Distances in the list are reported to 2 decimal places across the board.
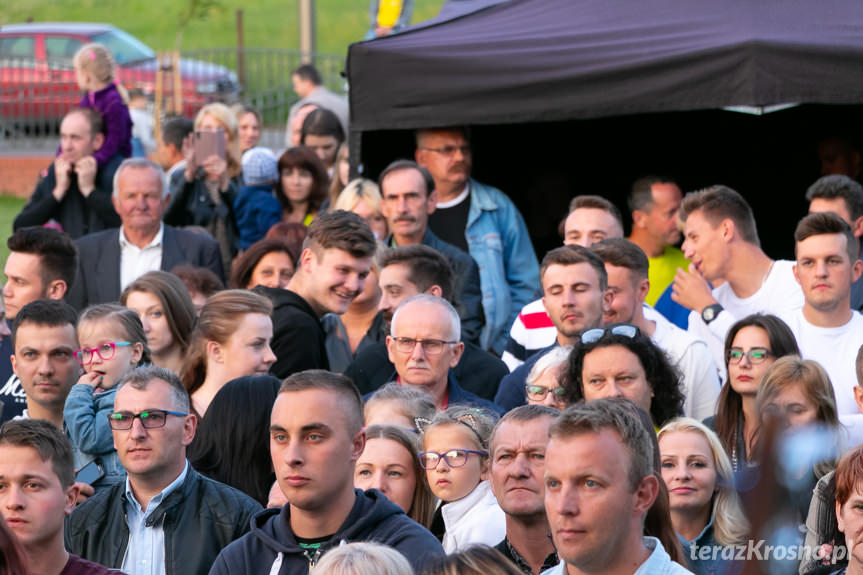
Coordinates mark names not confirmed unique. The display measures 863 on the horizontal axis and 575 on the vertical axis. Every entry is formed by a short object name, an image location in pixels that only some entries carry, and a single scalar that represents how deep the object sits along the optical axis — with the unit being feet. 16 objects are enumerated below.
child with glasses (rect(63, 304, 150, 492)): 36.91
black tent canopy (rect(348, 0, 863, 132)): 50.03
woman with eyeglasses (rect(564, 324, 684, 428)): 36.78
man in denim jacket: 55.77
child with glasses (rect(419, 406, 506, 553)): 33.55
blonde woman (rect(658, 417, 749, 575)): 34.40
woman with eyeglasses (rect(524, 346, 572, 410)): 37.78
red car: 115.96
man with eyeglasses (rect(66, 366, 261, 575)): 32.68
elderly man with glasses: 40.91
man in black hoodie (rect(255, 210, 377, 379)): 43.96
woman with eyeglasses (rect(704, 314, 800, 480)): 39.34
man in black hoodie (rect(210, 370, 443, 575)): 28.58
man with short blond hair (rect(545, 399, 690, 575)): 24.97
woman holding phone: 64.13
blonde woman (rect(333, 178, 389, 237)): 54.85
